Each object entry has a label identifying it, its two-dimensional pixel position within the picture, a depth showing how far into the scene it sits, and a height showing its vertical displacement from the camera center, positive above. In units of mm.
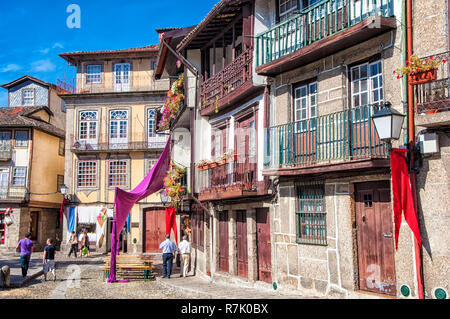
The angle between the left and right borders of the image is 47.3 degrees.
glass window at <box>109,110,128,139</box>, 34188 +6006
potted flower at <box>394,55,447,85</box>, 8414 +2390
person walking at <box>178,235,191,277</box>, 18500 -1414
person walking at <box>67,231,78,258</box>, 27678 -1480
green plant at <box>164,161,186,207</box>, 18422 +1098
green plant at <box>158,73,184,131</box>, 19906 +4454
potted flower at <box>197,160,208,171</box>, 16409 +1588
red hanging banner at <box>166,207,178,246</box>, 20656 -105
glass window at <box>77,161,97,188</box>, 33906 +2660
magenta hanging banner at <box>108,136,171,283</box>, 16180 +635
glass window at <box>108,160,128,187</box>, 33906 +2719
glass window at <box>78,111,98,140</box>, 34344 +5966
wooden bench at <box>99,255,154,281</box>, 16953 -1756
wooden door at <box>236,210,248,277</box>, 14695 -812
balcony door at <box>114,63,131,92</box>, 35062 +9387
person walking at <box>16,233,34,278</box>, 17312 -1271
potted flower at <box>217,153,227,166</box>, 15112 +1616
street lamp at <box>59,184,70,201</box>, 31438 +1428
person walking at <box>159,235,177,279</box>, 17594 -1389
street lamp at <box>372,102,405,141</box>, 8539 +1540
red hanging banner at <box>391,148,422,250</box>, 8648 +381
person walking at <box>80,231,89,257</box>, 28872 -1603
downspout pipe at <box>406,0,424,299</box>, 8656 +1332
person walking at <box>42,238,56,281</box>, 17141 -1484
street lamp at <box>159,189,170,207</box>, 23416 +801
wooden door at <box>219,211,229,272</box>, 16109 -863
